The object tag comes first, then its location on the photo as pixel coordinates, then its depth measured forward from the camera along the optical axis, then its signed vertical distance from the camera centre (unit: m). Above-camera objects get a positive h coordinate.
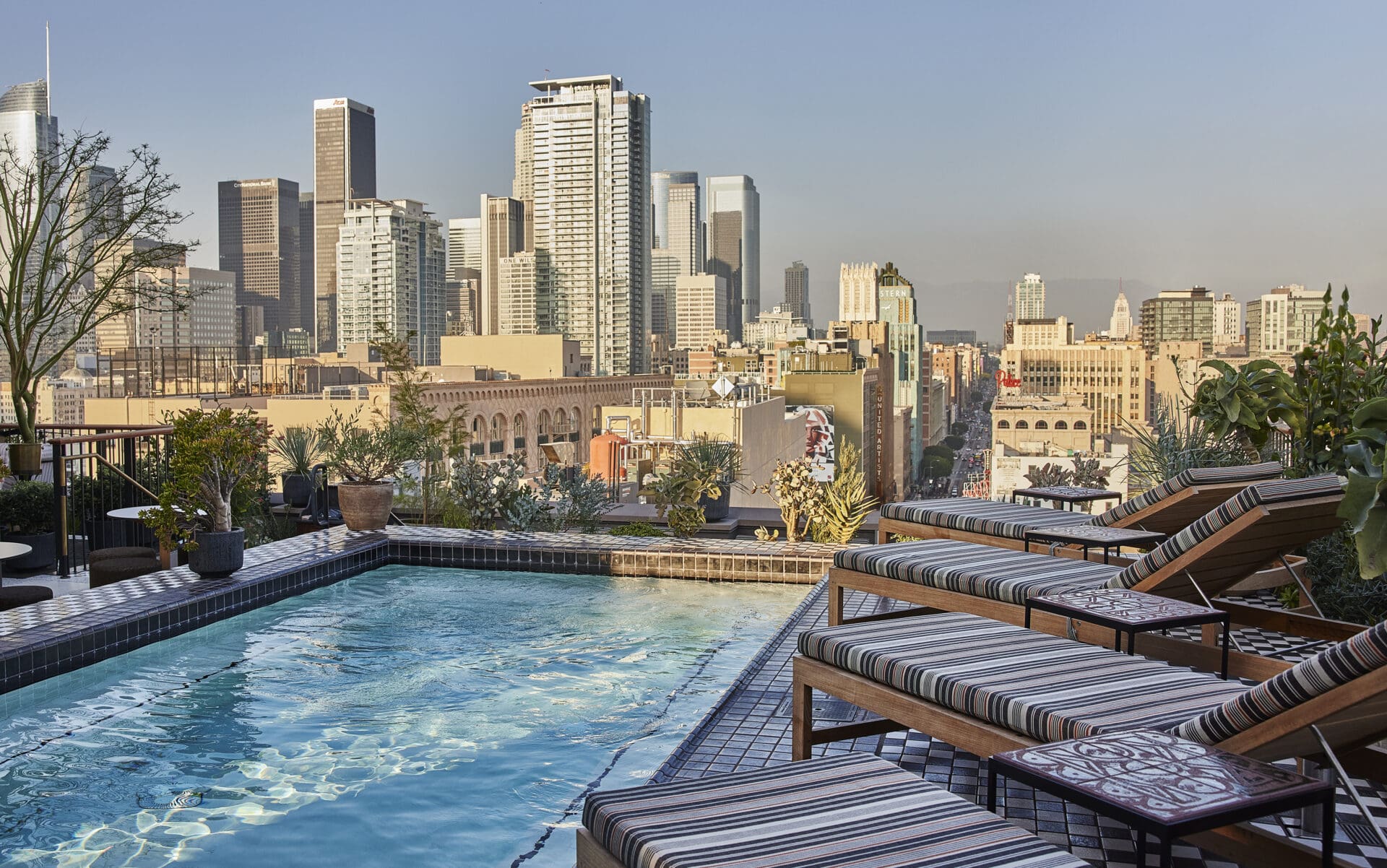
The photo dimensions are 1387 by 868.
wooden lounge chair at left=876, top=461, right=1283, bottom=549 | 3.56 -0.49
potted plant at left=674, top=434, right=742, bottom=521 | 7.29 -0.54
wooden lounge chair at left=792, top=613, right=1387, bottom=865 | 1.53 -0.57
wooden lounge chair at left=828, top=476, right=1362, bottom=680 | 2.72 -0.54
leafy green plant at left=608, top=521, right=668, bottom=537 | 7.27 -0.96
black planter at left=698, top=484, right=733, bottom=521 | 7.95 -0.88
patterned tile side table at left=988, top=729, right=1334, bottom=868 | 1.32 -0.53
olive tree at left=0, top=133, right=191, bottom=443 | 7.98 +1.23
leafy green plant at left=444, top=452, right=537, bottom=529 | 7.61 -0.73
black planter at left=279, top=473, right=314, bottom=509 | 7.67 -0.69
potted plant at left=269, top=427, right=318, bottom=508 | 7.68 -0.51
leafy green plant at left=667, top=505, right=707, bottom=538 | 6.93 -0.84
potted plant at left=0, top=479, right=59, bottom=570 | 6.20 -0.75
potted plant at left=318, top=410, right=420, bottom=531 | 7.00 -0.50
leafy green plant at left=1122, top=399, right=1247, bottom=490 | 5.58 -0.32
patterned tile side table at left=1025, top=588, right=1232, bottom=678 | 2.27 -0.50
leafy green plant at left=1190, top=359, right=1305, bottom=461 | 4.71 -0.05
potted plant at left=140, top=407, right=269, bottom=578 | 5.18 -0.48
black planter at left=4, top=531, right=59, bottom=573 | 6.13 -0.95
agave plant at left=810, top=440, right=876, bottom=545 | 6.81 -0.76
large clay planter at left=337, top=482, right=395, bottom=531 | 6.98 -0.74
